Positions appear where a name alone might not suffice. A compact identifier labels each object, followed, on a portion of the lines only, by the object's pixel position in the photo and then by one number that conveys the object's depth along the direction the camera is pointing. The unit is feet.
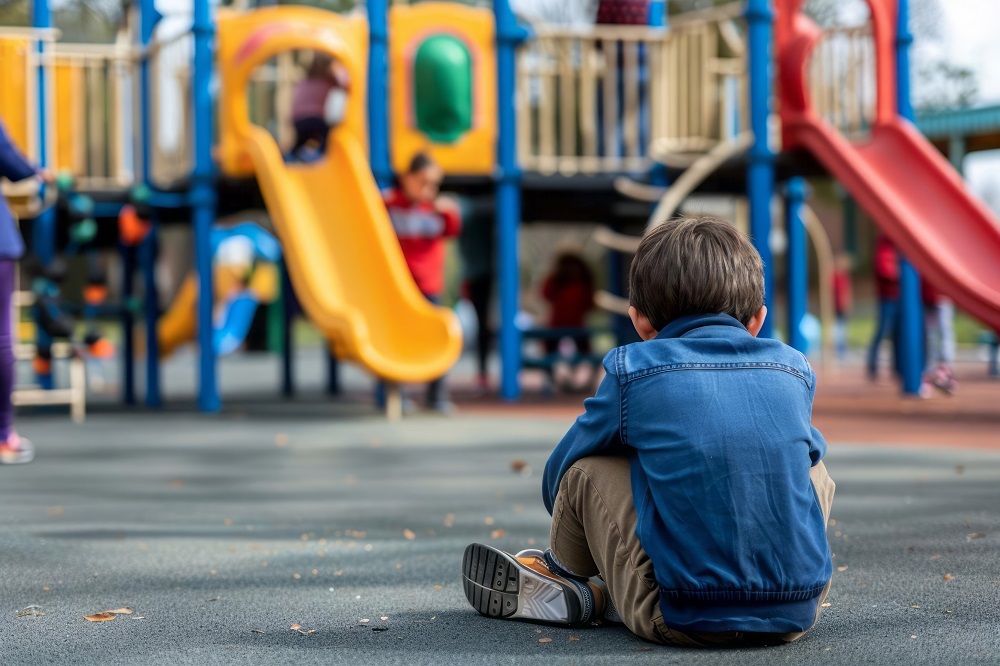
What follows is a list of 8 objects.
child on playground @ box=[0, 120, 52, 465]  40.73
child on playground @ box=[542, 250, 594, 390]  84.33
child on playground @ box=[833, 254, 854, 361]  121.47
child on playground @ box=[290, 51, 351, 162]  67.51
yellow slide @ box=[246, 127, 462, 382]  59.42
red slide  58.49
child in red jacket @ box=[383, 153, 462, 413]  63.00
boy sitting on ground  17.15
